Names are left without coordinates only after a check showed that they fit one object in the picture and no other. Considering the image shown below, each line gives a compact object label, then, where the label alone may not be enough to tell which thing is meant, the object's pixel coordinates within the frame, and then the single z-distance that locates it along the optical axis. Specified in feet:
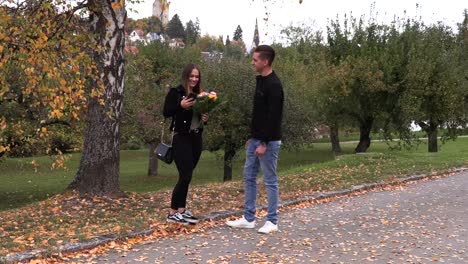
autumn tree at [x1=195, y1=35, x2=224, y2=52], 277.33
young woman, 20.75
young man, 19.74
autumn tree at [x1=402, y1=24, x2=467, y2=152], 80.33
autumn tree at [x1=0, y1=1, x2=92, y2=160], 19.83
